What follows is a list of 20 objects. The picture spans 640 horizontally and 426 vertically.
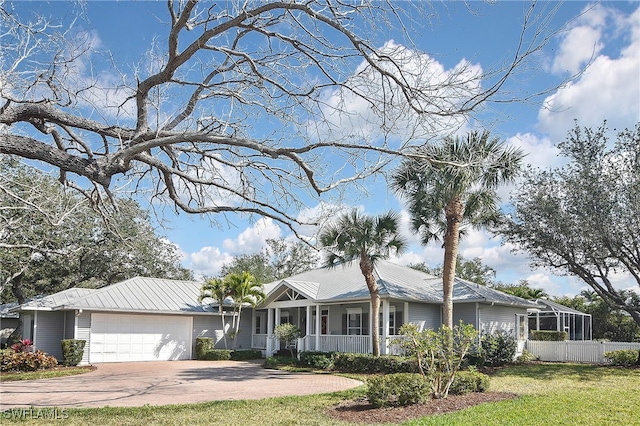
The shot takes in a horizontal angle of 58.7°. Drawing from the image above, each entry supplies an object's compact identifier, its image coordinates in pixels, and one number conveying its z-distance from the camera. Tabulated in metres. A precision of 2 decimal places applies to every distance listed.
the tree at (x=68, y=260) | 15.76
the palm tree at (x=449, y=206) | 19.50
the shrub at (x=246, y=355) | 26.50
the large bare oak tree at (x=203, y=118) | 5.73
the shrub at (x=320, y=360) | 21.82
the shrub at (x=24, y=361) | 19.89
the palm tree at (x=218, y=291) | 26.80
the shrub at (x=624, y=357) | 21.47
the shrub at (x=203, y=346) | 26.59
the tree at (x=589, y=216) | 19.33
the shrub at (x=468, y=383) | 13.04
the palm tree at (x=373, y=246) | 20.56
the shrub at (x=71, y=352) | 22.73
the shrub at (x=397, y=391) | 11.54
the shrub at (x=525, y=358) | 23.59
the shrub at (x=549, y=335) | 31.23
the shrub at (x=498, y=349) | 21.62
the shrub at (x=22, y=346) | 22.28
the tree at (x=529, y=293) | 37.34
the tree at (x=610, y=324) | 35.58
